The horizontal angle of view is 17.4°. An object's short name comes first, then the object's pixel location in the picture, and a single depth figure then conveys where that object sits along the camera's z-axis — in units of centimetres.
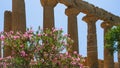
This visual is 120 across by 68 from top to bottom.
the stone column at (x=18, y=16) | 3669
